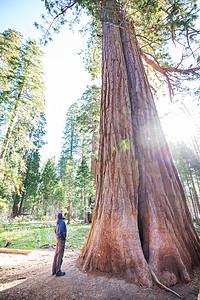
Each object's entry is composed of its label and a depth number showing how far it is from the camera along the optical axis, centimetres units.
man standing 285
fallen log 559
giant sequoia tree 247
